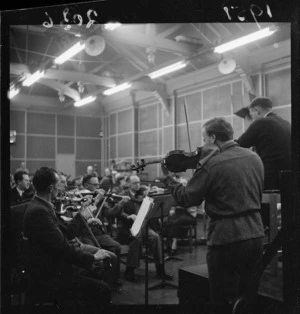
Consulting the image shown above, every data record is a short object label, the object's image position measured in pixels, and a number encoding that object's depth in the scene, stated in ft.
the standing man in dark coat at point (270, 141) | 11.36
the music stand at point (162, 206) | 14.92
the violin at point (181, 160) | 10.52
